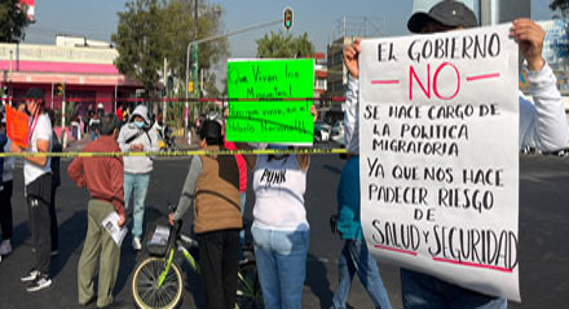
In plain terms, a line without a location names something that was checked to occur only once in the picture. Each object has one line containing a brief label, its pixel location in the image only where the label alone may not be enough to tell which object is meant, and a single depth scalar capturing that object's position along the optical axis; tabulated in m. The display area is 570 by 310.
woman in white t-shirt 3.46
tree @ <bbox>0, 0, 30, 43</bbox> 36.34
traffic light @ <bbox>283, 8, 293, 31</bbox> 23.39
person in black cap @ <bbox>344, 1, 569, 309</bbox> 1.86
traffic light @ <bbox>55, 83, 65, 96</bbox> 18.71
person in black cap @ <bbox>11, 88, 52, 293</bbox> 5.48
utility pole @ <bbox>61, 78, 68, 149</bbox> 24.33
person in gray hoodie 7.04
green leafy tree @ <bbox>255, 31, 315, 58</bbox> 57.41
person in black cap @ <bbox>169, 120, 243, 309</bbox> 4.12
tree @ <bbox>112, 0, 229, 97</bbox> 36.59
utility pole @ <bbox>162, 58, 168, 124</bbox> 26.74
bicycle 4.73
